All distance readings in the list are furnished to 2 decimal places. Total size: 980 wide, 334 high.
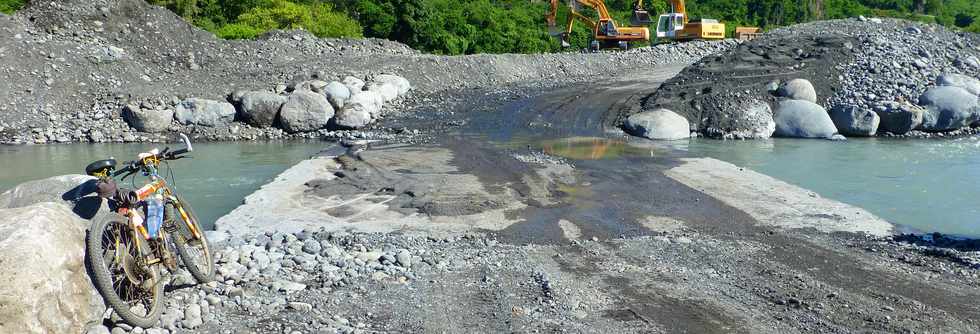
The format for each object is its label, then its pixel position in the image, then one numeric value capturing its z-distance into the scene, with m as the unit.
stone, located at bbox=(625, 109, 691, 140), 19.67
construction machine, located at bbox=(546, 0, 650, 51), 38.28
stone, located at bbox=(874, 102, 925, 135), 20.25
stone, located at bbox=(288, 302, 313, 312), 6.39
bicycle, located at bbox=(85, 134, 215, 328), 5.33
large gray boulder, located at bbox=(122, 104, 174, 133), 20.50
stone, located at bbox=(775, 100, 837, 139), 20.05
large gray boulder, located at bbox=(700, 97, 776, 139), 20.03
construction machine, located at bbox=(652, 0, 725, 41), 37.69
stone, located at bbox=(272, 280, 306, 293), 6.80
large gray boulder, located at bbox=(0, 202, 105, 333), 4.77
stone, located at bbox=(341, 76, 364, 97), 22.64
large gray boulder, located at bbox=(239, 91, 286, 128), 21.28
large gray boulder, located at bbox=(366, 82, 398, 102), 23.81
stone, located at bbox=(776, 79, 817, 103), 21.06
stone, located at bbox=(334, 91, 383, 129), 20.91
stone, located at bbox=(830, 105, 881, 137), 20.20
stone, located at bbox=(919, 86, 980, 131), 20.53
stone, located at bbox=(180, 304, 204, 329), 5.94
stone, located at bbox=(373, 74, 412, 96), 25.11
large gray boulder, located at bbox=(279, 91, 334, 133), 20.95
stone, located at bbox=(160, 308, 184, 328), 5.84
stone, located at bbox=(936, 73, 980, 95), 21.58
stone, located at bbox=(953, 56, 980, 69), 23.05
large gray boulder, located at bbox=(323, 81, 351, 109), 21.64
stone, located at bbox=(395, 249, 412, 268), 7.76
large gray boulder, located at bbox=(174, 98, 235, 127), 21.03
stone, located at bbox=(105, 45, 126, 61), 23.66
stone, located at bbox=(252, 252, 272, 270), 7.37
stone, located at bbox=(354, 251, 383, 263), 7.85
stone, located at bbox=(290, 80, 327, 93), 22.50
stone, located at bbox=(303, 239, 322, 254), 8.09
